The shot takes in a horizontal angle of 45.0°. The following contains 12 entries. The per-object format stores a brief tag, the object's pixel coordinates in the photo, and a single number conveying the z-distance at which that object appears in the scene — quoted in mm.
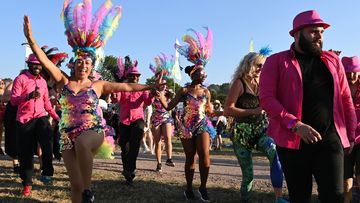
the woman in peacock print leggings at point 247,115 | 5297
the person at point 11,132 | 8094
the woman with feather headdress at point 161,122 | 9125
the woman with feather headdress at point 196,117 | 5918
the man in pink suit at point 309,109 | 3342
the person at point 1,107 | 10457
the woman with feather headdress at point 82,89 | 4559
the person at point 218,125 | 14441
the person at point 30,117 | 6375
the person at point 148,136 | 12516
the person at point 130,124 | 7062
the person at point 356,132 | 5020
